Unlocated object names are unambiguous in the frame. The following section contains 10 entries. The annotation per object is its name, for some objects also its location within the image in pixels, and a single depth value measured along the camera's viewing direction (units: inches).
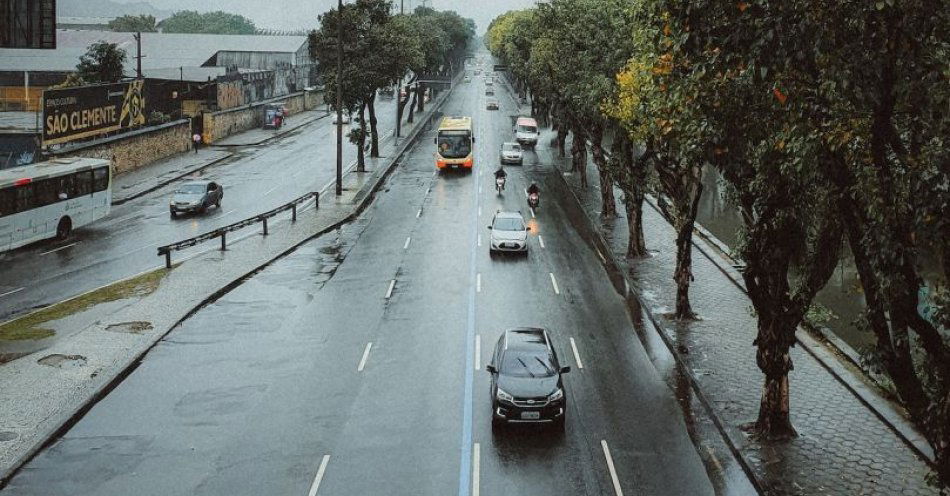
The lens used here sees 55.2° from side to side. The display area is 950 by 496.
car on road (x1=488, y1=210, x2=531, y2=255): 1405.0
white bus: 1380.4
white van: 2851.9
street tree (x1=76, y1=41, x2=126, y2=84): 2817.4
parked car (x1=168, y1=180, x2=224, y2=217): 1726.1
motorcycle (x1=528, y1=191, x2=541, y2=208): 1841.8
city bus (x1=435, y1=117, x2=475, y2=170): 2333.9
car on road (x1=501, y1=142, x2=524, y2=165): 2461.9
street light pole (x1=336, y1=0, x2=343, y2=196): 1913.3
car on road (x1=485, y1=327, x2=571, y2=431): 735.7
